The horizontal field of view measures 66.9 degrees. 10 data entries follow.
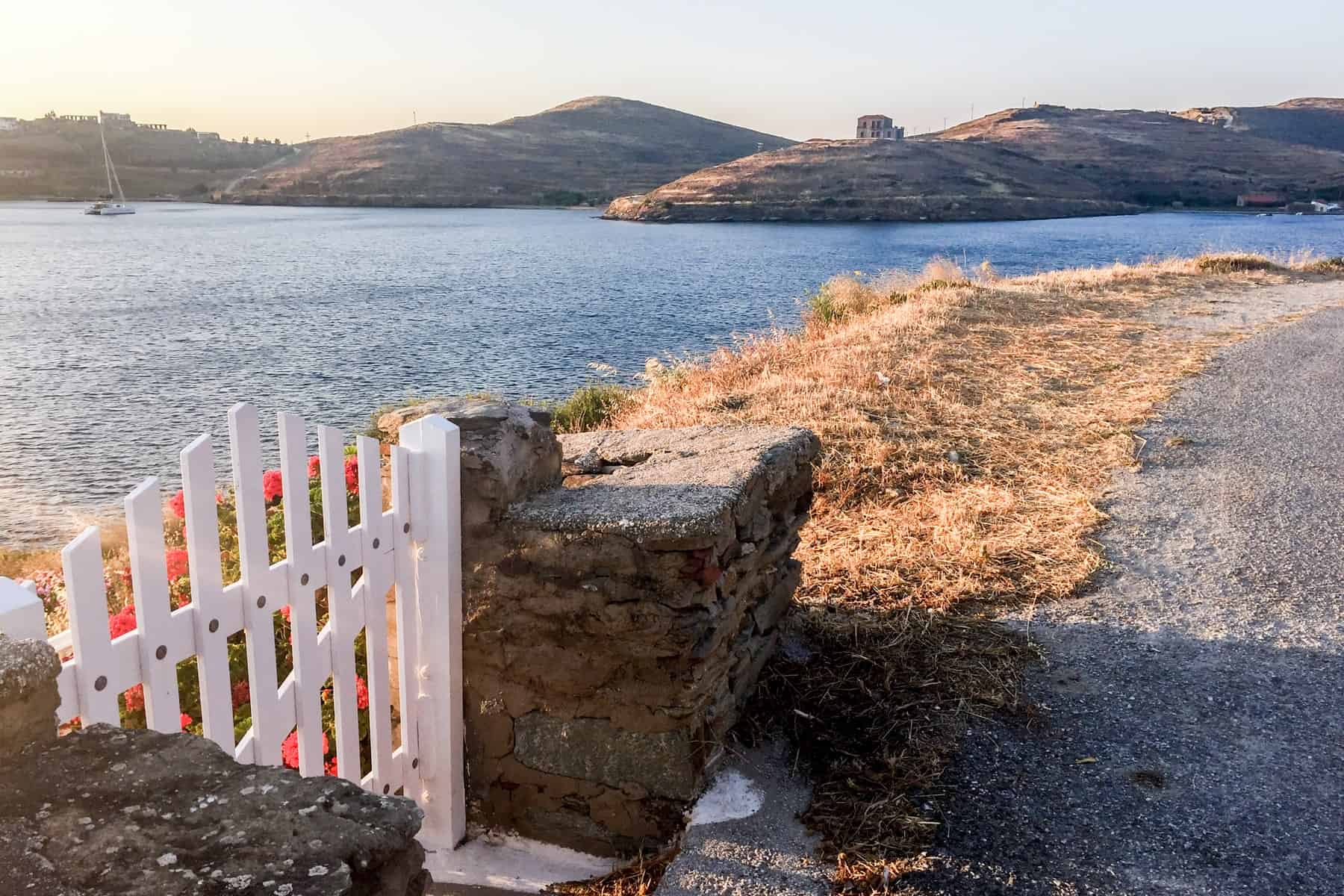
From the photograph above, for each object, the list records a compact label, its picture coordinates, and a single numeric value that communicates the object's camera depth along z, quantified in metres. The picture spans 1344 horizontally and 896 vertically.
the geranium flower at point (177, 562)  4.25
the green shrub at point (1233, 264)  19.34
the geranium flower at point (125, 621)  3.34
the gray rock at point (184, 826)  1.36
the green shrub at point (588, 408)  10.71
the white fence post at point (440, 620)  3.12
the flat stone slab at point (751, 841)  3.00
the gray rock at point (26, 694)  1.61
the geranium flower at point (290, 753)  3.27
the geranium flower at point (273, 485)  5.46
